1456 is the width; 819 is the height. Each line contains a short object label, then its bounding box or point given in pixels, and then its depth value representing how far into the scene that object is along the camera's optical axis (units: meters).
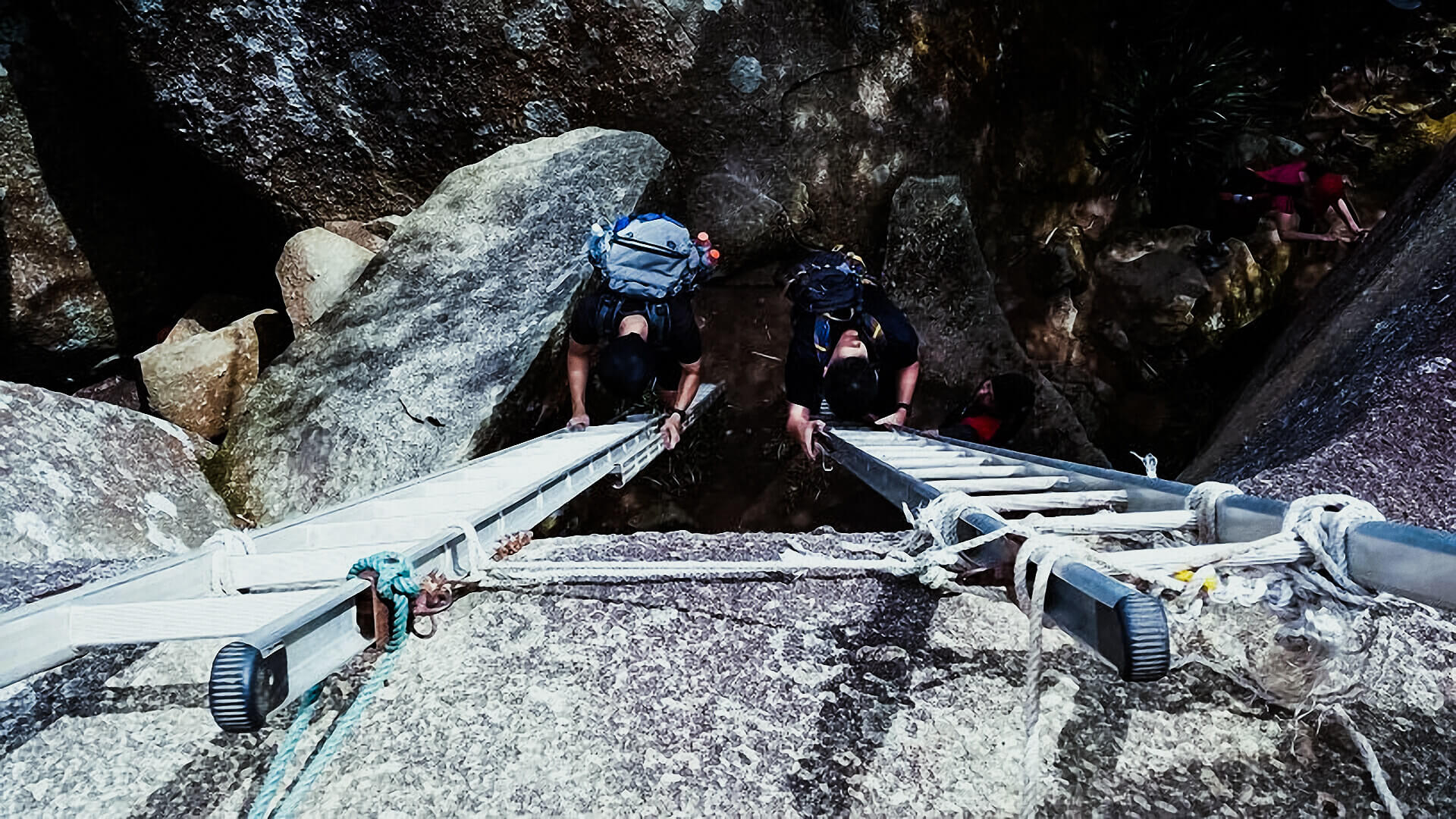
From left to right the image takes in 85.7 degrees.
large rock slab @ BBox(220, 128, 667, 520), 3.90
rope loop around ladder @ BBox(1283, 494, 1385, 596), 0.99
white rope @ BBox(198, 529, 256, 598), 1.34
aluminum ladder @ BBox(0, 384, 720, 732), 0.79
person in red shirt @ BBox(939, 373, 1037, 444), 5.05
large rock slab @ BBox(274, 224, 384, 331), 4.85
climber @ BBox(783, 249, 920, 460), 3.82
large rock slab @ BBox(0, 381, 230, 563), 2.92
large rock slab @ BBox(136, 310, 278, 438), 4.66
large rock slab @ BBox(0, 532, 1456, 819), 1.09
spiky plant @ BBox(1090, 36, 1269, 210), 6.58
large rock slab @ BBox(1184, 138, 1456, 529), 1.89
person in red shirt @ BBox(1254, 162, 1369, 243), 5.89
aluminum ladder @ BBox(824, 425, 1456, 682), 0.78
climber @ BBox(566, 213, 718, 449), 3.60
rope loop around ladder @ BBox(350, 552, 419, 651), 1.06
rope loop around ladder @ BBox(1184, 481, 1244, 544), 1.29
